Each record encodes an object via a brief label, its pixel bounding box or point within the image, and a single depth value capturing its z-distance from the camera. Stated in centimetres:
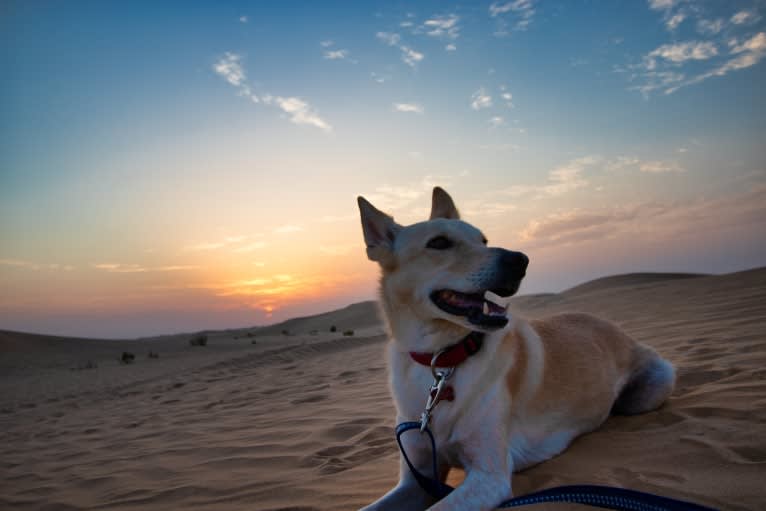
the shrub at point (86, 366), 1836
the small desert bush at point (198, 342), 2359
